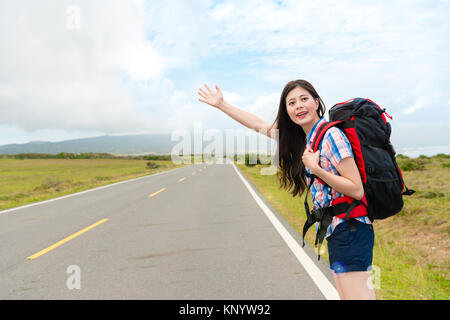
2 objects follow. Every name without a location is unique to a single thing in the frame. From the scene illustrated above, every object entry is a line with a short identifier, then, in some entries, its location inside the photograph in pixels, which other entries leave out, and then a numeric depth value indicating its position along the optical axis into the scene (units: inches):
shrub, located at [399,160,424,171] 963.1
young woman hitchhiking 73.0
